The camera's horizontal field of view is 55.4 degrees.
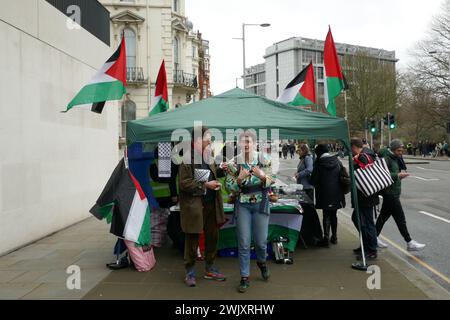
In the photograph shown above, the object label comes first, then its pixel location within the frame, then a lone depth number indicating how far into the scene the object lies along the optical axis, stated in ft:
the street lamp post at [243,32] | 95.78
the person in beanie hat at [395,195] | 22.79
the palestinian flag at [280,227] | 22.11
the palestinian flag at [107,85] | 21.47
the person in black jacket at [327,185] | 23.57
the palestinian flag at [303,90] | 27.99
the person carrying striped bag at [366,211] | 20.74
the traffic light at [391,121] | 100.30
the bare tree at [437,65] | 142.10
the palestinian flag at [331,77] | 23.13
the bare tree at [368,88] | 168.25
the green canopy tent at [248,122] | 19.94
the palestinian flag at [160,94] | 29.40
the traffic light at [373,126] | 106.65
